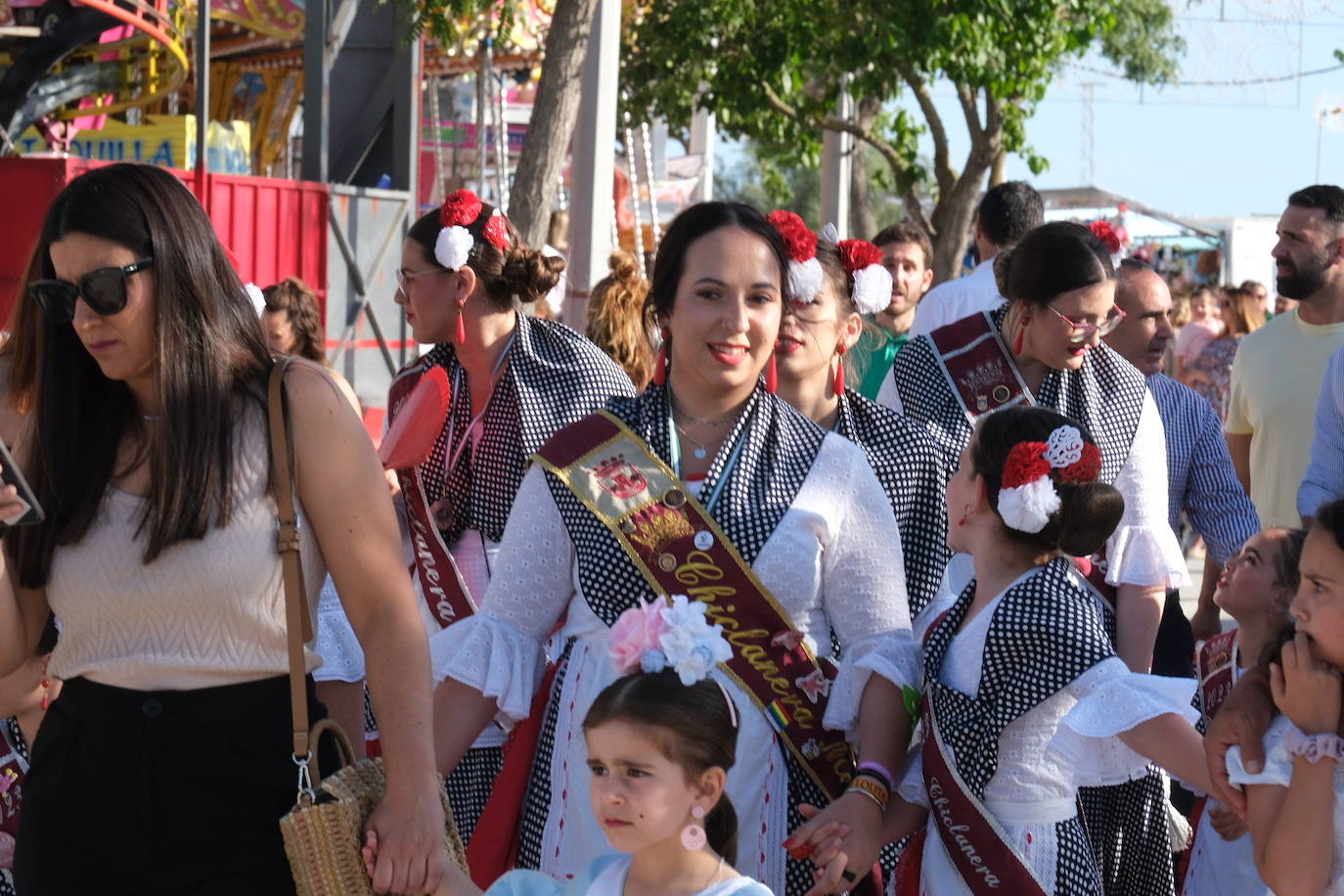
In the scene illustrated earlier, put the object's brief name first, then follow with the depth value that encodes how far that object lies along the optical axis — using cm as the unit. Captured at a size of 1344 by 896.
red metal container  1043
